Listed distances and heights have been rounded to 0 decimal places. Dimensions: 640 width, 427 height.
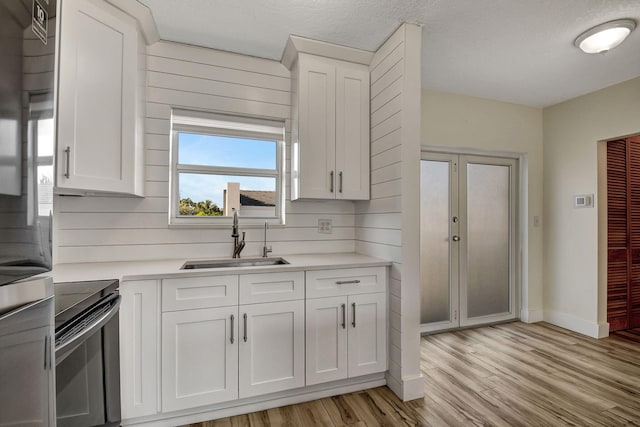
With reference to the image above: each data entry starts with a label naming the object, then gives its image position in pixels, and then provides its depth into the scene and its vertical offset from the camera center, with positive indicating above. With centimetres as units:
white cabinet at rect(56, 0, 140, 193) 154 +67
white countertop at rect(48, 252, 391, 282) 162 -33
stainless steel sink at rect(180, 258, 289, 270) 216 -36
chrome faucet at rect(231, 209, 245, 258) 232 -20
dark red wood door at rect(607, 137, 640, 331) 313 -19
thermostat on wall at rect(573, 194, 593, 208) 306 +16
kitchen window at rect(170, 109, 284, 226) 242 +41
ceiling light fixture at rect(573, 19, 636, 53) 199 +127
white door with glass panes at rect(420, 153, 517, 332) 315 -27
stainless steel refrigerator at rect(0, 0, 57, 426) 55 +0
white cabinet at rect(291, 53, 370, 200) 231 +71
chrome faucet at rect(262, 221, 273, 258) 244 -27
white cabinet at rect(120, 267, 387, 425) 165 -75
